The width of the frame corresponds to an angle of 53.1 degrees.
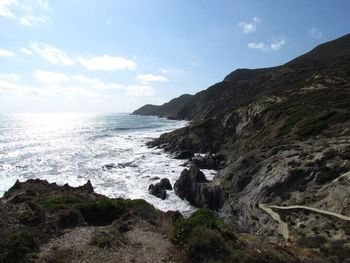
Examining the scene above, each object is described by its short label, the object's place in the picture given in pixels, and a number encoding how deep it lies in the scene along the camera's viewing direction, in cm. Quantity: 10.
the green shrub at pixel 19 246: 1270
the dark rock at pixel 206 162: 5465
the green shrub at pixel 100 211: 1920
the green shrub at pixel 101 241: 1491
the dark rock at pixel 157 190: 4119
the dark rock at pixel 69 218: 1742
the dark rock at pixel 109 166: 5825
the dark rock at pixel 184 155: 6546
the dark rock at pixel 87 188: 3036
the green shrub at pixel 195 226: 1562
